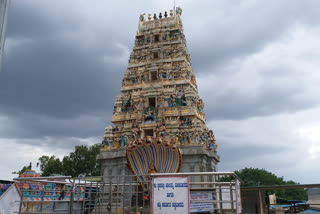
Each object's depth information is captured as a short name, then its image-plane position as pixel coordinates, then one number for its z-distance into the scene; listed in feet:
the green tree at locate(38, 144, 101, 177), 151.64
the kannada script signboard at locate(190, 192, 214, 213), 26.99
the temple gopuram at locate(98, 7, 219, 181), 75.51
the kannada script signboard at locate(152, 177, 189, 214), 26.17
